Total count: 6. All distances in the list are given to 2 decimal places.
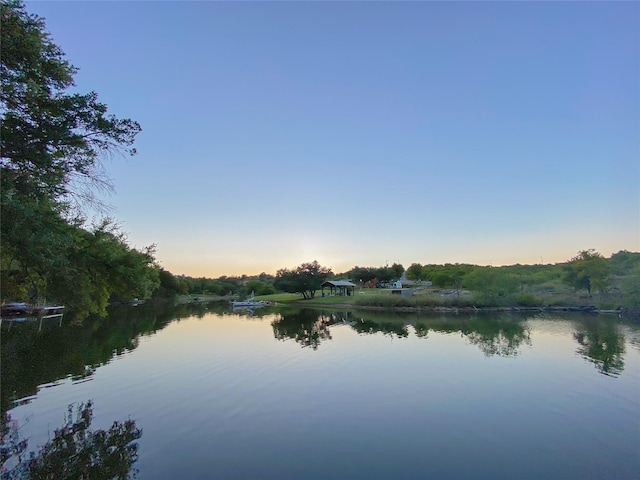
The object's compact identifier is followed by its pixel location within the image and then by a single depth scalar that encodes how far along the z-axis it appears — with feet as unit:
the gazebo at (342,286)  239.50
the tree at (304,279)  243.81
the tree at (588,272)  182.09
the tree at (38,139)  24.07
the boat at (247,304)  212.84
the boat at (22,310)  122.93
